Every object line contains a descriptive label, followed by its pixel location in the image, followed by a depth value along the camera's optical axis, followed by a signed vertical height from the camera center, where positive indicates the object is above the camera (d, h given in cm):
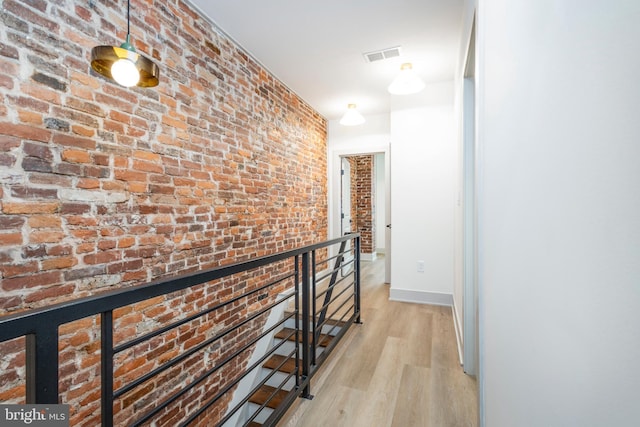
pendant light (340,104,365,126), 371 +126
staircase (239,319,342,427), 252 -153
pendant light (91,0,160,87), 128 +71
